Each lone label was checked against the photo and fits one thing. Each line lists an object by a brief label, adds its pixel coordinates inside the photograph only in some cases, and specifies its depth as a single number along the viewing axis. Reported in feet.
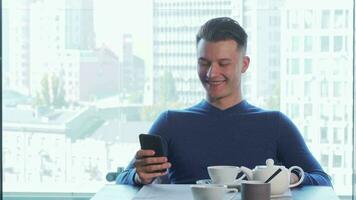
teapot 6.54
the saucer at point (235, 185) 6.72
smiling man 8.09
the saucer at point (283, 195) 6.55
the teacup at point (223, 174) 6.73
